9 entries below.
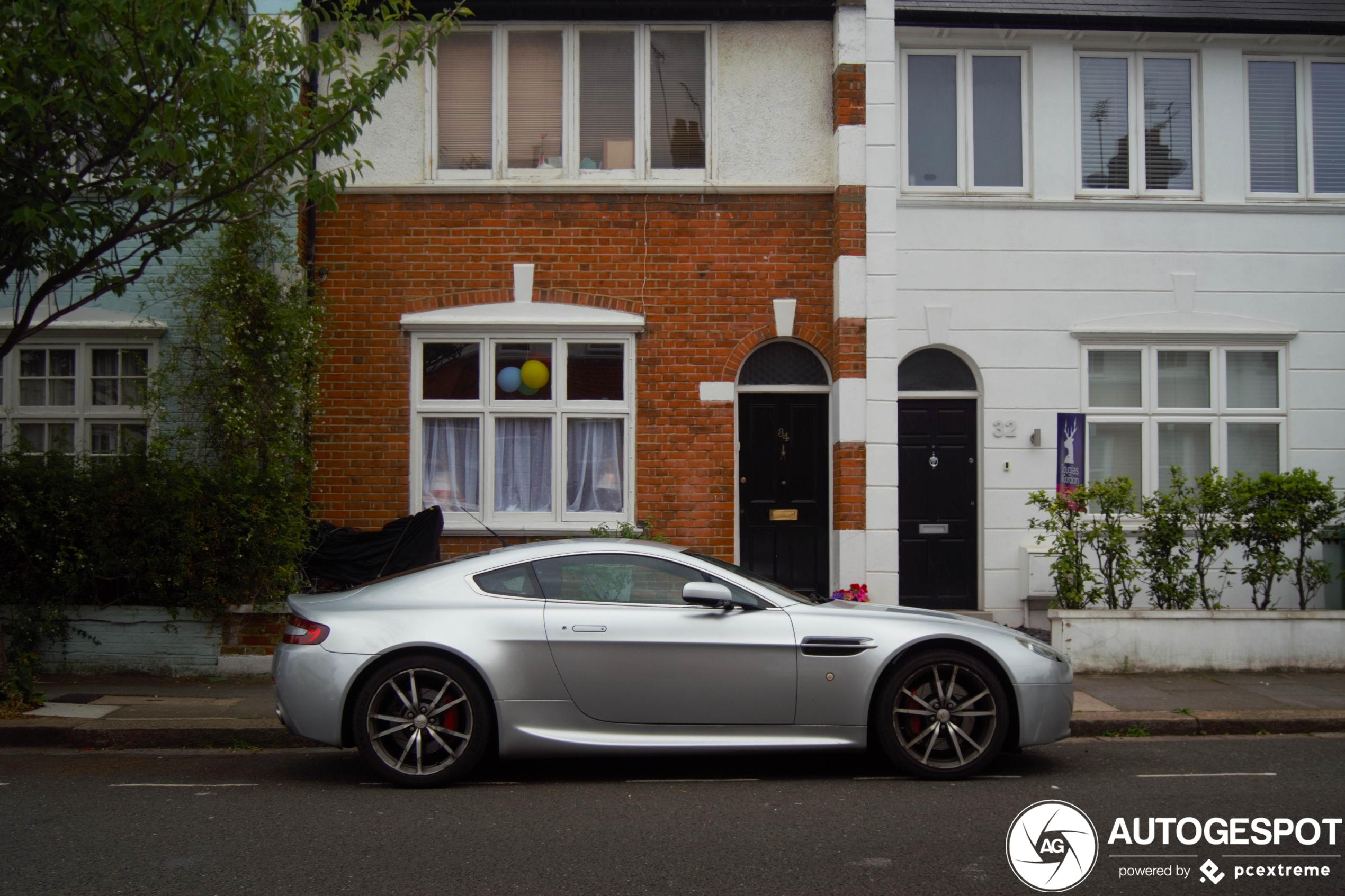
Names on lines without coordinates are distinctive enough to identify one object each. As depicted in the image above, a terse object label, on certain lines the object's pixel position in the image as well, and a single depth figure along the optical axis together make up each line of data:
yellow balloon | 10.66
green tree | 6.98
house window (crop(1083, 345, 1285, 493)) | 11.44
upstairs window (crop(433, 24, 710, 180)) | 10.70
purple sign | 11.24
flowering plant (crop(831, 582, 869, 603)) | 9.78
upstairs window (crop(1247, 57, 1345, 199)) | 11.61
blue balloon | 10.66
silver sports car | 5.88
